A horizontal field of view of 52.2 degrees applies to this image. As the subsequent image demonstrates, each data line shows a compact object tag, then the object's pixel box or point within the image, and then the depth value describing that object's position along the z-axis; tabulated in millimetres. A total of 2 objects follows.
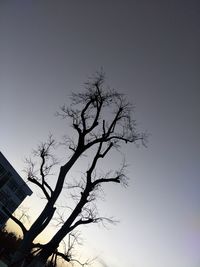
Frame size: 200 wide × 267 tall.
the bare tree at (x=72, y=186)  9032
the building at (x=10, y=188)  35971
